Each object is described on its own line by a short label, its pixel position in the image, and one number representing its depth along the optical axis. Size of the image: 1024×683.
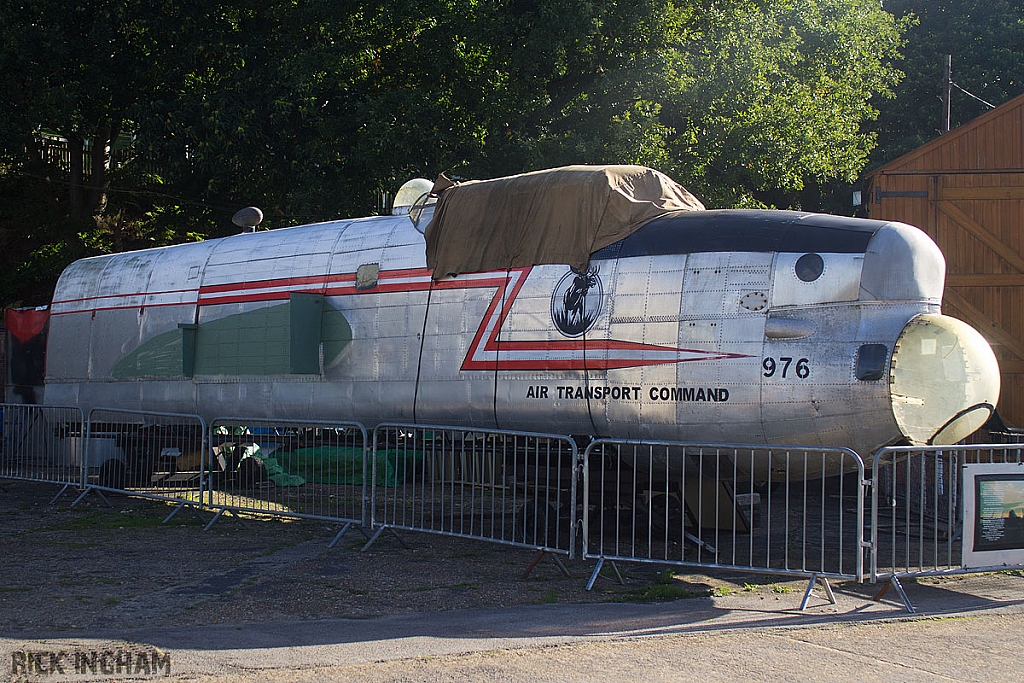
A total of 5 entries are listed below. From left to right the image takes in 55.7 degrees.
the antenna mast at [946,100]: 26.50
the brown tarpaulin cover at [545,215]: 9.30
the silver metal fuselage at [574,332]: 8.02
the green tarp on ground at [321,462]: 10.74
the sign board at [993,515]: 7.77
